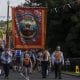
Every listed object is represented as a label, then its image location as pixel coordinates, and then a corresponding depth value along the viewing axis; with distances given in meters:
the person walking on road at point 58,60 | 29.16
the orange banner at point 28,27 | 29.69
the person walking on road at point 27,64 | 28.68
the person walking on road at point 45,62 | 30.17
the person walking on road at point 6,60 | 29.84
